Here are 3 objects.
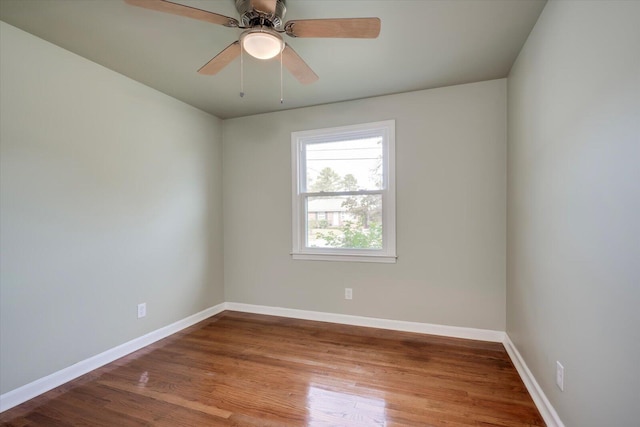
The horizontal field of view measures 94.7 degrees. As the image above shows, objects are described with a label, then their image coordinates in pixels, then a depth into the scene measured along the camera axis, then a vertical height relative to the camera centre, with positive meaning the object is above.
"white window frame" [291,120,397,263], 3.05 +0.20
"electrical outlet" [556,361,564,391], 1.53 -0.87
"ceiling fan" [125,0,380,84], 1.43 +0.97
